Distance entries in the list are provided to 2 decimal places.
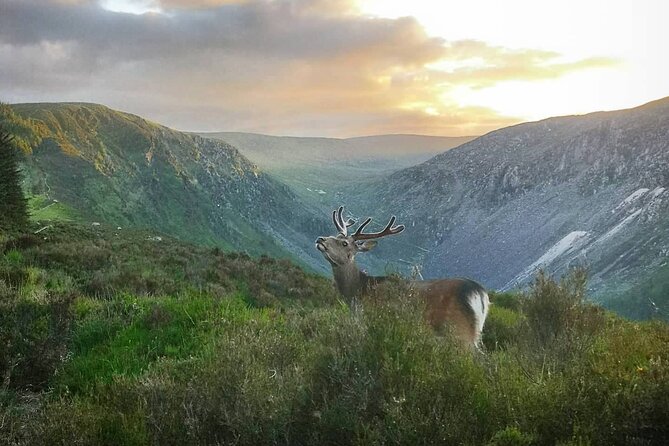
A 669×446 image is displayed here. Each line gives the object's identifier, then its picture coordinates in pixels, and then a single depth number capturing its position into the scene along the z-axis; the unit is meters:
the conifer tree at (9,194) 22.21
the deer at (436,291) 8.25
